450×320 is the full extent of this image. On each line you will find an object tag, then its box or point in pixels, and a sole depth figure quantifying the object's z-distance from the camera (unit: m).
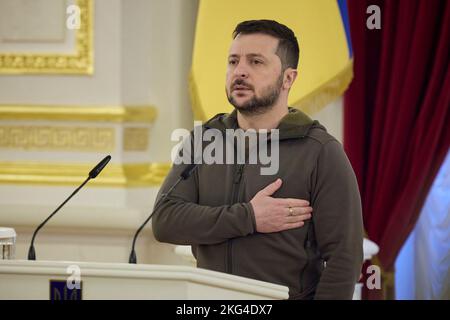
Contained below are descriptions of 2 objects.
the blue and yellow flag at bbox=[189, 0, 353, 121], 8.11
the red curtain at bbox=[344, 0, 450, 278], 8.15
